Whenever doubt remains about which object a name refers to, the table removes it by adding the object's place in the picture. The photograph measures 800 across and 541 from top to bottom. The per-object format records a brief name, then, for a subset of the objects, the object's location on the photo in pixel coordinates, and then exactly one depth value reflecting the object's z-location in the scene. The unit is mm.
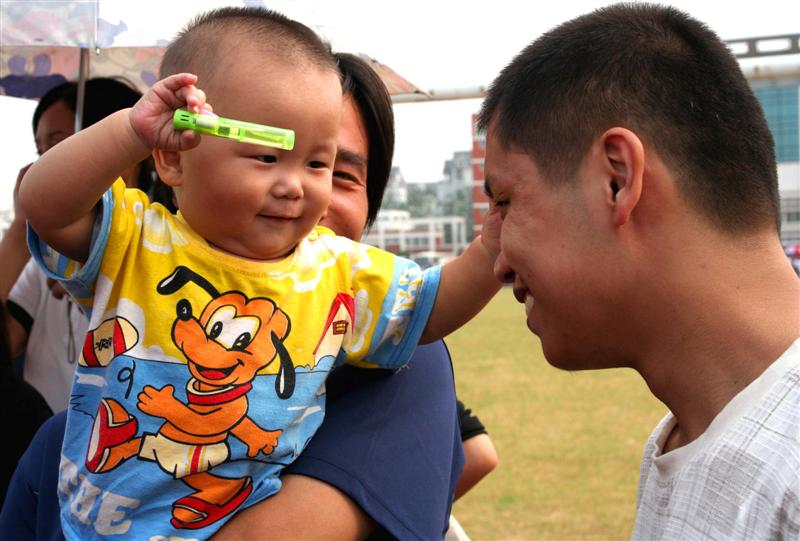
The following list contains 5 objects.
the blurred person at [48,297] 3564
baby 1680
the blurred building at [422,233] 70812
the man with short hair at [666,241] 1323
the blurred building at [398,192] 63906
